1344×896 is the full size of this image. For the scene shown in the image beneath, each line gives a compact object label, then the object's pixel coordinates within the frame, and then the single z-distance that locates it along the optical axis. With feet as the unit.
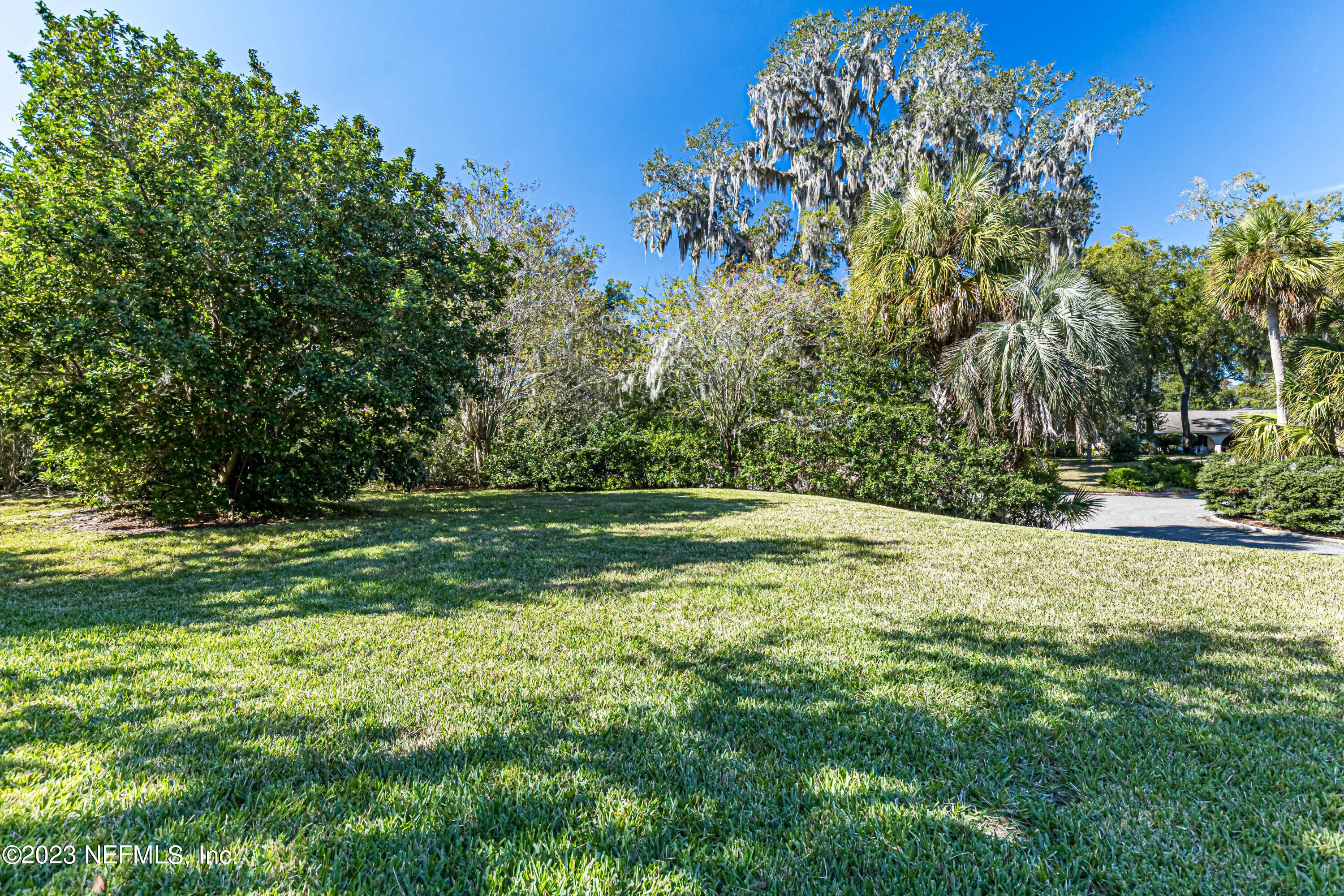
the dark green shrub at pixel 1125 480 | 70.85
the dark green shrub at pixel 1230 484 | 40.24
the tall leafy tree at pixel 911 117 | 63.98
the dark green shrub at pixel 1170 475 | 69.00
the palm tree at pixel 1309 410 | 37.60
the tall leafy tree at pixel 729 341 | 40.75
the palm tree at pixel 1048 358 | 27.89
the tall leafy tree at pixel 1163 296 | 78.95
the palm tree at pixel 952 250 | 31.71
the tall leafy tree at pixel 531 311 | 42.91
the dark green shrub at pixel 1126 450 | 98.48
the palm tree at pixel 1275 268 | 40.65
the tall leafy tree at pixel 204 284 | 20.18
